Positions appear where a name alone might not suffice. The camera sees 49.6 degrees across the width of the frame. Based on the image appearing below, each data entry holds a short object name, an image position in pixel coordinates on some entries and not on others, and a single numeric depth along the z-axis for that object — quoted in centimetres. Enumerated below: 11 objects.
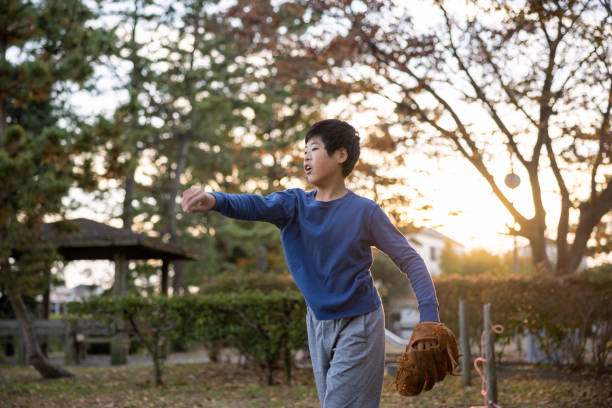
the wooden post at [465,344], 896
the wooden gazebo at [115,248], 1534
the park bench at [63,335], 1514
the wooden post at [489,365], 703
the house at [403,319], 1367
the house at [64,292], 2530
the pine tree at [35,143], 943
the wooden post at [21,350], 1517
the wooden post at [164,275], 1831
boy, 250
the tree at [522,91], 938
